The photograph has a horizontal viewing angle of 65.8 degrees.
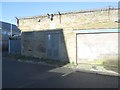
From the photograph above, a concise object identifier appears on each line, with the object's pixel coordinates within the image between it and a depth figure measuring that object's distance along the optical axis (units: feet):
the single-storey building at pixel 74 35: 24.78
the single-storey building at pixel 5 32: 50.82
